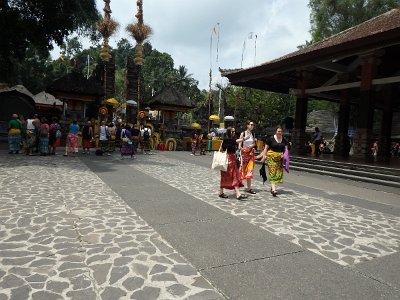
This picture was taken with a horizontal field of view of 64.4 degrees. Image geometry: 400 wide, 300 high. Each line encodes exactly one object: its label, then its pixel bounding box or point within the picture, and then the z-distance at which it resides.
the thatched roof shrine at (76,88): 20.66
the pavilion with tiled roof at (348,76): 11.92
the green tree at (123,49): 90.70
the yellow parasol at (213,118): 30.98
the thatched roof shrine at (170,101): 23.56
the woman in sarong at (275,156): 7.48
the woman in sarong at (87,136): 14.88
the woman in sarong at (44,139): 13.05
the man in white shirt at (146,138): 17.89
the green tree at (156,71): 65.94
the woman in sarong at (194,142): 19.65
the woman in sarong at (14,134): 13.02
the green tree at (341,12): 28.31
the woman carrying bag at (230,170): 7.05
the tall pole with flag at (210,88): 31.87
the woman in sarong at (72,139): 13.88
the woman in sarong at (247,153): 7.66
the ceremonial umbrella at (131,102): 25.23
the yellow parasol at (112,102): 24.27
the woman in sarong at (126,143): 14.40
